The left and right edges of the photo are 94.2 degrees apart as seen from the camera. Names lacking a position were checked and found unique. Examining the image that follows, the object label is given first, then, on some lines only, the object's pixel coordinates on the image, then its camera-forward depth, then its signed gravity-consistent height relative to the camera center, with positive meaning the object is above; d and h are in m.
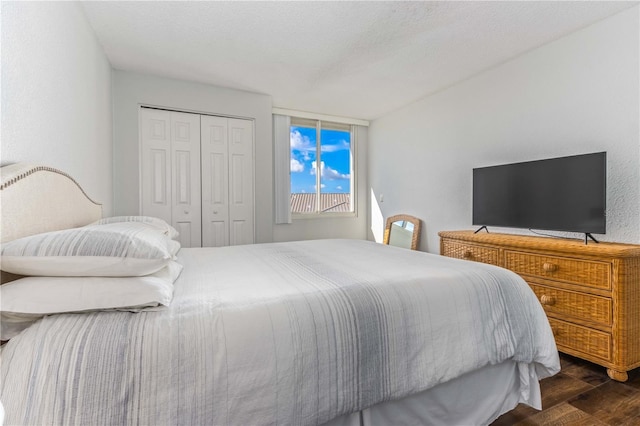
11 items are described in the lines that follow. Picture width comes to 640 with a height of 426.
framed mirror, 4.02 -0.34
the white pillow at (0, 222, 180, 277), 0.87 -0.14
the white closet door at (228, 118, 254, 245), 3.78 +0.35
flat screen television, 2.08 +0.11
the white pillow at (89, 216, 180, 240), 1.91 -0.09
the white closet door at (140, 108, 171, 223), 3.37 +0.53
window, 4.70 +0.68
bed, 0.76 -0.43
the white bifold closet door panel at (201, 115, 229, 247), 3.64 +0.33
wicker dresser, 1.83 -0.57
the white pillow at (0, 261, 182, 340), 0.82 -0.25
